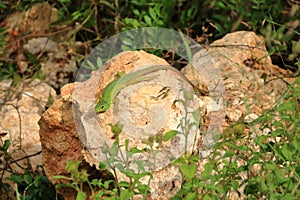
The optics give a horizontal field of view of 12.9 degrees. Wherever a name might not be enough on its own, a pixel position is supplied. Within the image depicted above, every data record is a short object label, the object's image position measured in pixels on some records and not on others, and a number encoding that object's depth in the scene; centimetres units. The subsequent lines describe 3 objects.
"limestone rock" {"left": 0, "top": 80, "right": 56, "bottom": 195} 711
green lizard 525
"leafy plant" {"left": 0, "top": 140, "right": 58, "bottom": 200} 613
